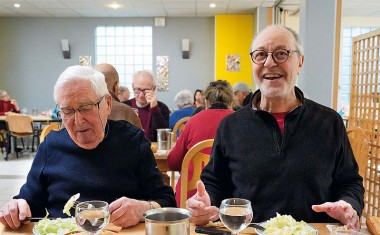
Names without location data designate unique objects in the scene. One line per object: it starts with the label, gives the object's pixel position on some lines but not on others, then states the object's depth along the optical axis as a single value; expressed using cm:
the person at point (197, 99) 693
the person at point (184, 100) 607
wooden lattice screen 338
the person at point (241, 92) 559
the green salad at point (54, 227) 124
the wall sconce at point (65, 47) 1009
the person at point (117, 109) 260
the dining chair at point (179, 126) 438
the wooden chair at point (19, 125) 754
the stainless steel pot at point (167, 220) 94
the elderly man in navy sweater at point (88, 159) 154
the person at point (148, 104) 397
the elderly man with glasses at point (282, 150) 159
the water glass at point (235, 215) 110
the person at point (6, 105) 878
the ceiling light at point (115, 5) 855
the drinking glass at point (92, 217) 109
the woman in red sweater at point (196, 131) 276
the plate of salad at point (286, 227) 119
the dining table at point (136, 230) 129
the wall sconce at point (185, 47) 1001
